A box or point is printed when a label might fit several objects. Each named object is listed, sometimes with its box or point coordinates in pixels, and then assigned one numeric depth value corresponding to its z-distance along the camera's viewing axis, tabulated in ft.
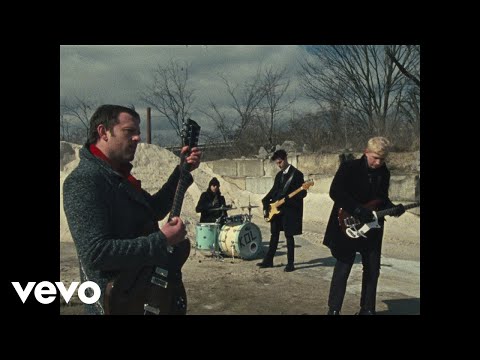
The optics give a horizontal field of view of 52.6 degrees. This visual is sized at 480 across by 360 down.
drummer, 30.25
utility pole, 58.27
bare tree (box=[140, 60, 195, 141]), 64.54
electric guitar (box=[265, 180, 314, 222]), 26.48
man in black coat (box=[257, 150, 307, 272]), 26.30
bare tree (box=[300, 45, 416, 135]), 63.80
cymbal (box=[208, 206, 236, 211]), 28.81
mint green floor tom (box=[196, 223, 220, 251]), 29.22
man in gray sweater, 7.85
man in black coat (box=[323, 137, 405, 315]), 16.28
